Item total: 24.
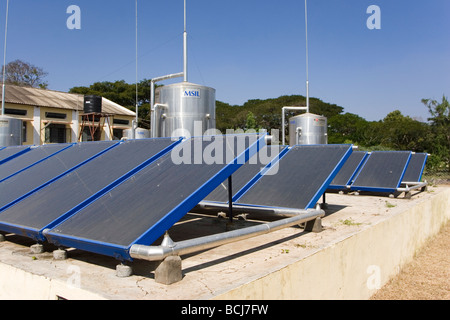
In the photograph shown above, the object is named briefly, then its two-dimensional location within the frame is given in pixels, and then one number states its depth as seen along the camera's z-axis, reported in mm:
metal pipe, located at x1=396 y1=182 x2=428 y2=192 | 8097
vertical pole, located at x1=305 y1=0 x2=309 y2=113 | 14202
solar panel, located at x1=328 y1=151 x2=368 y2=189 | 9203
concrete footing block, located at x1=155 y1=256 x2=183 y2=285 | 2862
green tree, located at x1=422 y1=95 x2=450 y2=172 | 28625
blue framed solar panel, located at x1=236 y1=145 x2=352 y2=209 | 5035
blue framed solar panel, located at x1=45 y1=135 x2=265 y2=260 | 2859
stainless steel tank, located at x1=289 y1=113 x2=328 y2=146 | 13227
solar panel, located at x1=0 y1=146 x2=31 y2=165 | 6391
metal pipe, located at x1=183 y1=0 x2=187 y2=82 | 9398
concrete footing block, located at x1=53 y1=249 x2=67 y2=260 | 3482
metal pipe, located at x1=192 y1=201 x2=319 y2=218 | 4734
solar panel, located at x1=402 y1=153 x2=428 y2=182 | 9891
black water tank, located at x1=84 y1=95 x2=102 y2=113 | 30141
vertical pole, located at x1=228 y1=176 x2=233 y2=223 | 4852
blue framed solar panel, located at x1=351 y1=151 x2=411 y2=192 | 8695
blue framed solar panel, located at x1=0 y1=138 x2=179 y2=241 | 3508
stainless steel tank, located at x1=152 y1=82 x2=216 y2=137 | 7707
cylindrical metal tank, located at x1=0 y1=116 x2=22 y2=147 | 9883
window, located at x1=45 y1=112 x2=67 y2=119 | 33938
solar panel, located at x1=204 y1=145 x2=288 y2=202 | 5777
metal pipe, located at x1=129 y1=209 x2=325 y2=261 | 2664
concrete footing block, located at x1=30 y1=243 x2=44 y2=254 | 3674
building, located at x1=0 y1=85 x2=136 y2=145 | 32125
